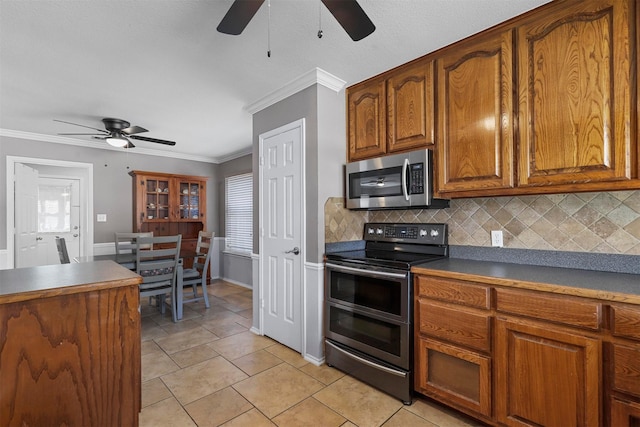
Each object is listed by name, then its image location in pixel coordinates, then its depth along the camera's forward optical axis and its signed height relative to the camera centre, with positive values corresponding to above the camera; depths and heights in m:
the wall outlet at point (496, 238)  2.10 -0.19
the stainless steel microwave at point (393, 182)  2.12 +0.24
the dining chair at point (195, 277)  3.51 -0.79
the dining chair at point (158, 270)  3.09 -0.61
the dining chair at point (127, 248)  3.15 -0.43
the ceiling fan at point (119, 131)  3.44 +0.98
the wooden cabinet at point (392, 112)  2.17 +0.80
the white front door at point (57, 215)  5.41 +0.02
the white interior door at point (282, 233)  2.62 -0.18
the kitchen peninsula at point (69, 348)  1.10 -0.53
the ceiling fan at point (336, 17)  1.23 +0.86
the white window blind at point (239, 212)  5.05 +0.04
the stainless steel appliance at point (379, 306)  1.92 -0.66
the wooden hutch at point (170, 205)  4.80 +0.17
